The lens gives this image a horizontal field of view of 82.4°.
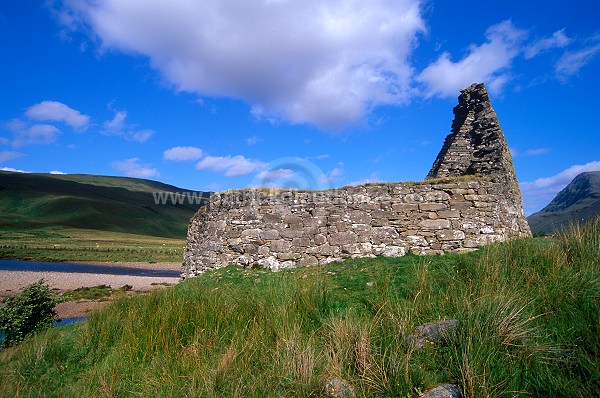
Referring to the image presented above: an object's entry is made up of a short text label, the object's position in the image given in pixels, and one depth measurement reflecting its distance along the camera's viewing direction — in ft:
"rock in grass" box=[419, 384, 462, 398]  11.13
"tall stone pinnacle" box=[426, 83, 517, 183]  44.09
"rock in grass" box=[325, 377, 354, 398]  11.62
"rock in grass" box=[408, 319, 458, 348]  13.32
